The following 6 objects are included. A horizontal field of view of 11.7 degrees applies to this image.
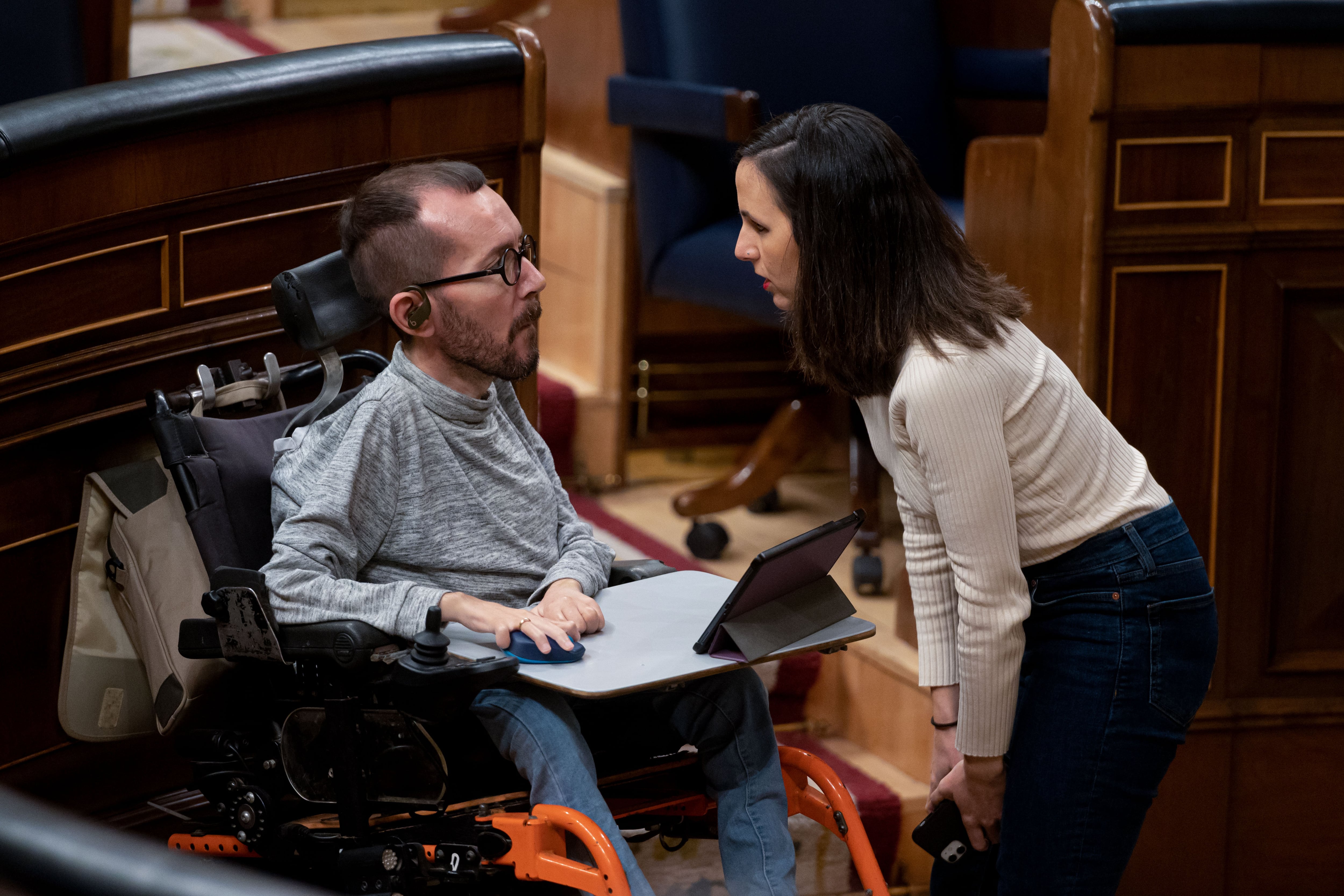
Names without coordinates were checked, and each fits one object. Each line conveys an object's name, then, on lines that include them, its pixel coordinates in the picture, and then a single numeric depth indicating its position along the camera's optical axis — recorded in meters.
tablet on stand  8.13
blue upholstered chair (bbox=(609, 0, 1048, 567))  9.89
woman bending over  8.09
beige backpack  8.41
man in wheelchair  8.22
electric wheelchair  8.15
